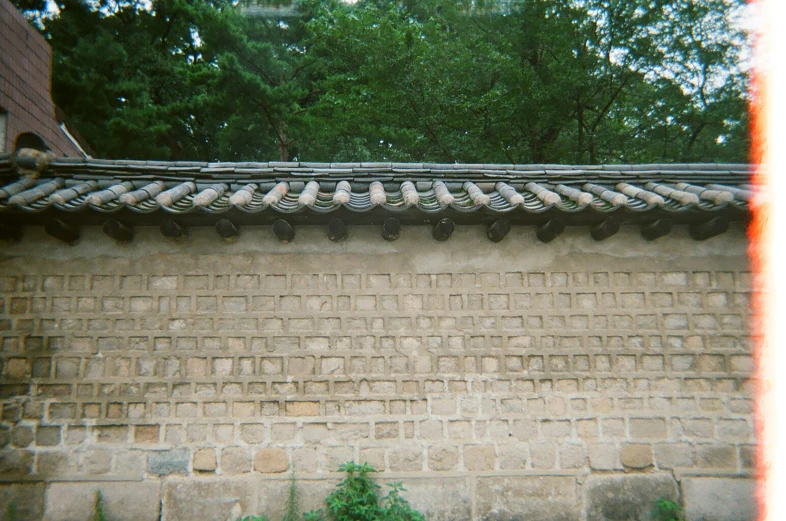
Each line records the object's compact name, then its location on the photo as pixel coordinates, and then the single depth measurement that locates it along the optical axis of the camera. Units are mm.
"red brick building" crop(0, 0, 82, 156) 8125
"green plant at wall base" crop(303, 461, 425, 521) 4484
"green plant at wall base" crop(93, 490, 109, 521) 4636
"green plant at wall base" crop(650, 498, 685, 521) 4723
